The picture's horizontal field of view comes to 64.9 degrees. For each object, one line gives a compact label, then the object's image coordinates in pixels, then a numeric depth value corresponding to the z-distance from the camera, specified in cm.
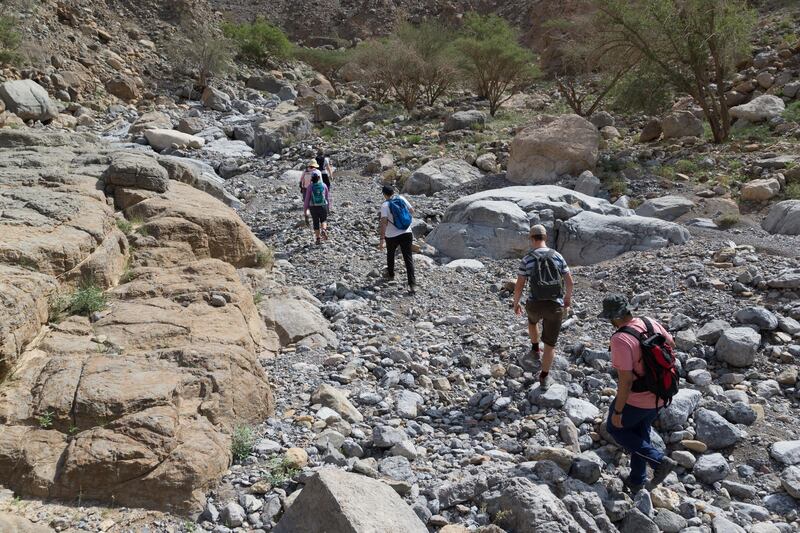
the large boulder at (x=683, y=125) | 1539
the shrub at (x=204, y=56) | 2866
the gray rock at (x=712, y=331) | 619
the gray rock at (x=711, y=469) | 434
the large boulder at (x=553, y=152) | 1289
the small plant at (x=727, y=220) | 985
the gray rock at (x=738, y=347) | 586
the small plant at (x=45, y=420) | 349
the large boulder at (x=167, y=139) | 1773
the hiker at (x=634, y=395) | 390
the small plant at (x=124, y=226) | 601
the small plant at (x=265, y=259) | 754
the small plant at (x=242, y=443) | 395
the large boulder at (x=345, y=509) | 308
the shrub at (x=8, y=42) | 2119
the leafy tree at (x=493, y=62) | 2243
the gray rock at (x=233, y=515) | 340
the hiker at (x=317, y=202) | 955
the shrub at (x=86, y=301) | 462
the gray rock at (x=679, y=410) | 486
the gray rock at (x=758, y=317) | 624
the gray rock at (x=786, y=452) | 446
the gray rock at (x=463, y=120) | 1852
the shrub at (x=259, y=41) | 3444
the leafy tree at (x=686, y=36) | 1378
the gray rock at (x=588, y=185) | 1212
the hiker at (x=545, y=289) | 524
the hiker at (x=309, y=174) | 976
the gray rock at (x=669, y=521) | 379
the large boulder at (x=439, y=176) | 1327
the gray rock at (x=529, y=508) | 350
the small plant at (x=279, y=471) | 377
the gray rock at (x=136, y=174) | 670
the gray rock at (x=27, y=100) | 1795
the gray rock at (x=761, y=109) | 1566
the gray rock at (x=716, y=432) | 467
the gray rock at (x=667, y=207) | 1066
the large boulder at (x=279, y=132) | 1761
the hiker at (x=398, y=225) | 775
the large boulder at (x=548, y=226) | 917
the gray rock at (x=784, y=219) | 932
